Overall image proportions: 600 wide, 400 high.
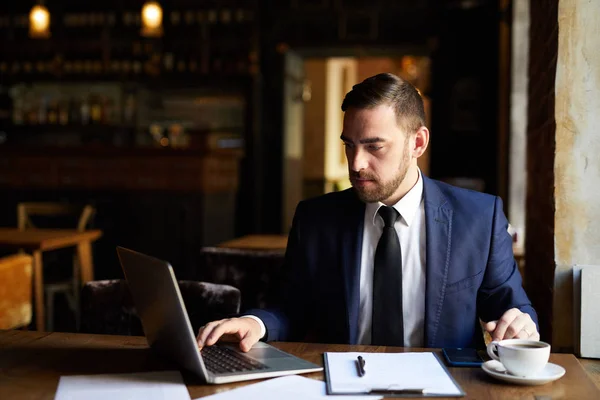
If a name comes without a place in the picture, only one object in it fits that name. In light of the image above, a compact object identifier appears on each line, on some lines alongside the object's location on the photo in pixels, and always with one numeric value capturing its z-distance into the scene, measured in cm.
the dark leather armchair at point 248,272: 273
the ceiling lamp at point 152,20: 679
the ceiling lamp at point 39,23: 722
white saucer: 128
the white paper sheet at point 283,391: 121
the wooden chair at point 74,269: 478
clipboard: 123
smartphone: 140
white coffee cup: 127
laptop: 127
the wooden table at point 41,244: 409
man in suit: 180
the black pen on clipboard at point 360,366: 131
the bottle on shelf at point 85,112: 877
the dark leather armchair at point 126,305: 203
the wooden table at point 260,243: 356
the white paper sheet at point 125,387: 122
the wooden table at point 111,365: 125
